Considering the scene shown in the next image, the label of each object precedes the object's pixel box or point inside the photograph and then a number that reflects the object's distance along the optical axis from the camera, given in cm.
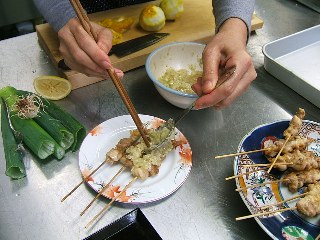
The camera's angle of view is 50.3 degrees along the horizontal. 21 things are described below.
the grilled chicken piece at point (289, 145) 51
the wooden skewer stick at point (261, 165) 48
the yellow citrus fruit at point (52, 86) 60
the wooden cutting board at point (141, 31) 65
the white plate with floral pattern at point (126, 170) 46
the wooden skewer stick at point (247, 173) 45
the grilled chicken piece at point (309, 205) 44
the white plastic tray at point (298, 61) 65
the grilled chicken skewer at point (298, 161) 49
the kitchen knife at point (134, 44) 66
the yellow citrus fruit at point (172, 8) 74
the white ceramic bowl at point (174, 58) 62
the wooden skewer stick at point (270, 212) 42
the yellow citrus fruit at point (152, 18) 70
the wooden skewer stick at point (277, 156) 48
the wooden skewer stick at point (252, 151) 48
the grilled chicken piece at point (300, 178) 48
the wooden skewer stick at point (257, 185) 44
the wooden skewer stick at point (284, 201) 44
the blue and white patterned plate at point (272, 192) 43
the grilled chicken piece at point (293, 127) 52
